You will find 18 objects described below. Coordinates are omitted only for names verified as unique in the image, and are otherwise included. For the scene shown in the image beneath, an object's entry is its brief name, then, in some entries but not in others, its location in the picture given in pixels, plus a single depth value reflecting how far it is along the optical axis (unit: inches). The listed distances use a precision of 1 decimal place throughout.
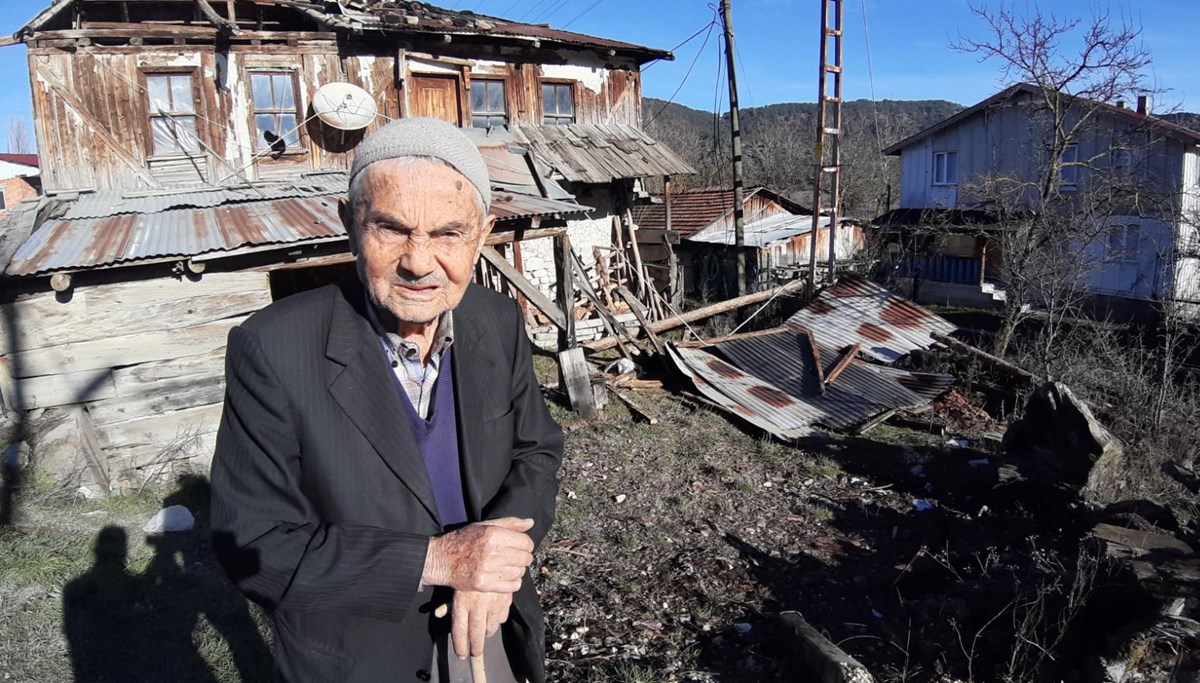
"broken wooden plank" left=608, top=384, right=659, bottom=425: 347.9
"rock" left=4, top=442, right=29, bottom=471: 221.2
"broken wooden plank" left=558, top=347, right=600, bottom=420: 357.1
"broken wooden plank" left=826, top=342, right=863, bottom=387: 386.2
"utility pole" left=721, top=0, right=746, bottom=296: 644.1
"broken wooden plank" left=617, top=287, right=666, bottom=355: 412.2
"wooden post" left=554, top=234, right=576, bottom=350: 362.3
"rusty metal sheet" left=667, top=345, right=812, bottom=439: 340.5
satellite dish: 419.5
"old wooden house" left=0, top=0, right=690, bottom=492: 264.4
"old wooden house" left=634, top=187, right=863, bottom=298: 792.3
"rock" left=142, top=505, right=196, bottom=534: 211.0
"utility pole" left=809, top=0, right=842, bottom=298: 501.2
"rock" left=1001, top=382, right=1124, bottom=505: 234.8
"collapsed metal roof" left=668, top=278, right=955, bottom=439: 355.6
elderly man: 52.4
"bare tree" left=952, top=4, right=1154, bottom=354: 423.8
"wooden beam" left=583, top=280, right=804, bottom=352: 423.2
